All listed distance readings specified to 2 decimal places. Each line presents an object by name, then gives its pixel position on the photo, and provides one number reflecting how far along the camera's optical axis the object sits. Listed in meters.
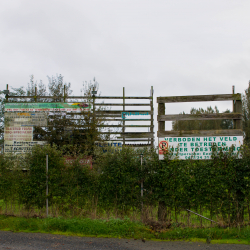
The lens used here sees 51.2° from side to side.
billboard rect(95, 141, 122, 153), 16.45
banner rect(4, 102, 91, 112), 17.55
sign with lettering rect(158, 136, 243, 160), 8.35
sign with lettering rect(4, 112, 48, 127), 17.52
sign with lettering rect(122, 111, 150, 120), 18.06
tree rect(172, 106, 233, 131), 44.59
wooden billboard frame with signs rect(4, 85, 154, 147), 17.77
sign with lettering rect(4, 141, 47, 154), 17.48
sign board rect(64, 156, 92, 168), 9.01
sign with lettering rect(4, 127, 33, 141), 17.62
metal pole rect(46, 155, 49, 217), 8.70
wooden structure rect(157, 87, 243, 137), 8.54
